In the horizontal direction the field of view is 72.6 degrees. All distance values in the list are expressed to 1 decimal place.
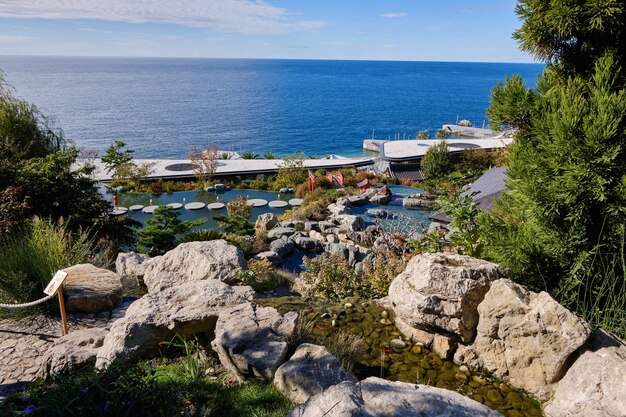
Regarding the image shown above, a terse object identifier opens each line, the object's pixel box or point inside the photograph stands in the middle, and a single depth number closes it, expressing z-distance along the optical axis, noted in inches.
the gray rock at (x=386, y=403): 106.1
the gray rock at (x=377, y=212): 661.4
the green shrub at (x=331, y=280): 270.8
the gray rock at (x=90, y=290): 251.1
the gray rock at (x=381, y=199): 760.3
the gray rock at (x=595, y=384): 122.6
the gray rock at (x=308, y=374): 138.3
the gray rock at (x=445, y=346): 173.9
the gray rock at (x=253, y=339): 152.6
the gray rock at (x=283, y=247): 481.7
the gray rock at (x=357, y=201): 746.8
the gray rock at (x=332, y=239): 549.6
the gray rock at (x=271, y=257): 453.1
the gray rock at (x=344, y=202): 738.2
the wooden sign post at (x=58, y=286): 197.0
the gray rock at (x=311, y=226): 616.4
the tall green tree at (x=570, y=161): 156.6
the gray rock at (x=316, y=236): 562.7
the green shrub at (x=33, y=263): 246.4
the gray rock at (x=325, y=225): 609.2
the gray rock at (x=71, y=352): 169.6
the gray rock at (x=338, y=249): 461.7
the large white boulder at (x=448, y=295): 163.9
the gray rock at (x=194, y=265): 286.8
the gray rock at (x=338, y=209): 681.2
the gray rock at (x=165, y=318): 170.9
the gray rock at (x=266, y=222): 653.9
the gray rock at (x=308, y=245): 508.7
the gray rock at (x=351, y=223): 597.0
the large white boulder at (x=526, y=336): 138.2
